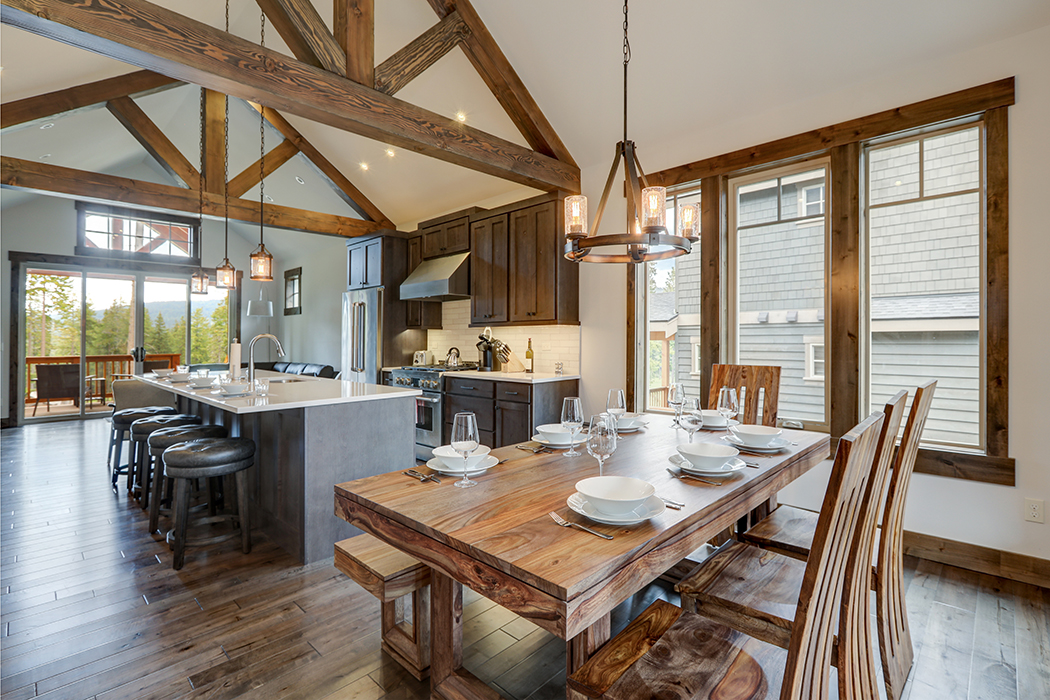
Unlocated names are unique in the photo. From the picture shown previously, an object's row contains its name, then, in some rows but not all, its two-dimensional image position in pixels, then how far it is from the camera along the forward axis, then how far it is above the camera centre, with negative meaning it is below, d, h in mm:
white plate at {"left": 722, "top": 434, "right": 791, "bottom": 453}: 2016 -406
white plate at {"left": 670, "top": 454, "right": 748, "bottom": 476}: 1650 -410
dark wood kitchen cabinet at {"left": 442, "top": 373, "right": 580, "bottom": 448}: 4281 -517
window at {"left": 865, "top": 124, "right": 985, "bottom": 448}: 2816 +462
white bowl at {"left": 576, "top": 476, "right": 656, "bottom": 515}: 1240 -396
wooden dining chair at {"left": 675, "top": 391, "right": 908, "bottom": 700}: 1280 -734
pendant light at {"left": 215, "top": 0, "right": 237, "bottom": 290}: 4430 +666
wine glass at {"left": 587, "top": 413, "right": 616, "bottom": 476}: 1473 -274
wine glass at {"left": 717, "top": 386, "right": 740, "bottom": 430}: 2336 -259
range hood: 5191 +750
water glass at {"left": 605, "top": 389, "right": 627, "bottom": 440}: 2068 -227
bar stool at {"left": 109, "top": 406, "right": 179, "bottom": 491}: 4070 -613
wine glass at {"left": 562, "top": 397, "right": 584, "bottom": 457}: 1831 -252
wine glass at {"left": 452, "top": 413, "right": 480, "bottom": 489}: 1538 -282
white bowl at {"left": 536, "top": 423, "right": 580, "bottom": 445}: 2090 -377
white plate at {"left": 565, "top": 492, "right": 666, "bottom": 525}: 1229 -427
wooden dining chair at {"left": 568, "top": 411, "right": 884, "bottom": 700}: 974 -770
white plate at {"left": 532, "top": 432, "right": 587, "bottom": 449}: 2043 -415
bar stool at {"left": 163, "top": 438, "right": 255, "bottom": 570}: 2662 -656
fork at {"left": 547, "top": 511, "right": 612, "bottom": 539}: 1220 -453
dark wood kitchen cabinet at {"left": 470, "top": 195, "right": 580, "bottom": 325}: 4479 +788
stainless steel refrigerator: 5965 +176
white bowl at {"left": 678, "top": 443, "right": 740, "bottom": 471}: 1647 -377
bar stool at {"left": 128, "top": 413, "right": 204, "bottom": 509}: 3586 -633
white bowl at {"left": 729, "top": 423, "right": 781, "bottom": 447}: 2041 -370
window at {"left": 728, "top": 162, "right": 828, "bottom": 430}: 3375 +514
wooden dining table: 1015 -460
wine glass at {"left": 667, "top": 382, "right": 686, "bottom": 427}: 2311 -234
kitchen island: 2760 -612
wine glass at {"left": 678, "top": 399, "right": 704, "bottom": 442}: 2102 -306
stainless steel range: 5059 -598
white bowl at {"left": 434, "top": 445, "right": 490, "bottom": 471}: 1673 -381
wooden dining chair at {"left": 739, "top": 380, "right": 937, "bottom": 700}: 1659 -750
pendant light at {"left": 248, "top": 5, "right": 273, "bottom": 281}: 3986 +693
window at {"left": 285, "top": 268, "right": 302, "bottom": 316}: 9094 +1091
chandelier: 1967 +539
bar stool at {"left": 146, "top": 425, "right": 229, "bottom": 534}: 3064 -621
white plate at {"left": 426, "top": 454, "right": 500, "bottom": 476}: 1687 -422
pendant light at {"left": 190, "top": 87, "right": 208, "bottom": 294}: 5070 +713
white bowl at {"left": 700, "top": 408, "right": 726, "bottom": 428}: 2479 -367
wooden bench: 1755 -876
